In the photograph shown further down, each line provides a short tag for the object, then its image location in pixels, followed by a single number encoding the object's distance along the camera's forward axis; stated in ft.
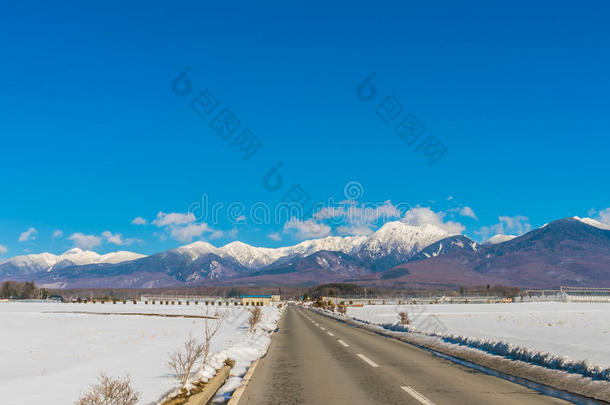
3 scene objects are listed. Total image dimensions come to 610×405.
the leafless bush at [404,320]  122.62
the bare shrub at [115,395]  24.52
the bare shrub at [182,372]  35.86
